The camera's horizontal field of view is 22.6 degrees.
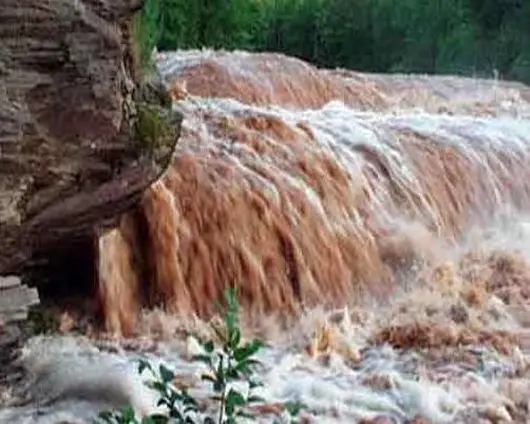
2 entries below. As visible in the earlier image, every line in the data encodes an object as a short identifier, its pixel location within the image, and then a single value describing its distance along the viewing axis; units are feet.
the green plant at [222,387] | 10.06
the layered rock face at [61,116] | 13.14
